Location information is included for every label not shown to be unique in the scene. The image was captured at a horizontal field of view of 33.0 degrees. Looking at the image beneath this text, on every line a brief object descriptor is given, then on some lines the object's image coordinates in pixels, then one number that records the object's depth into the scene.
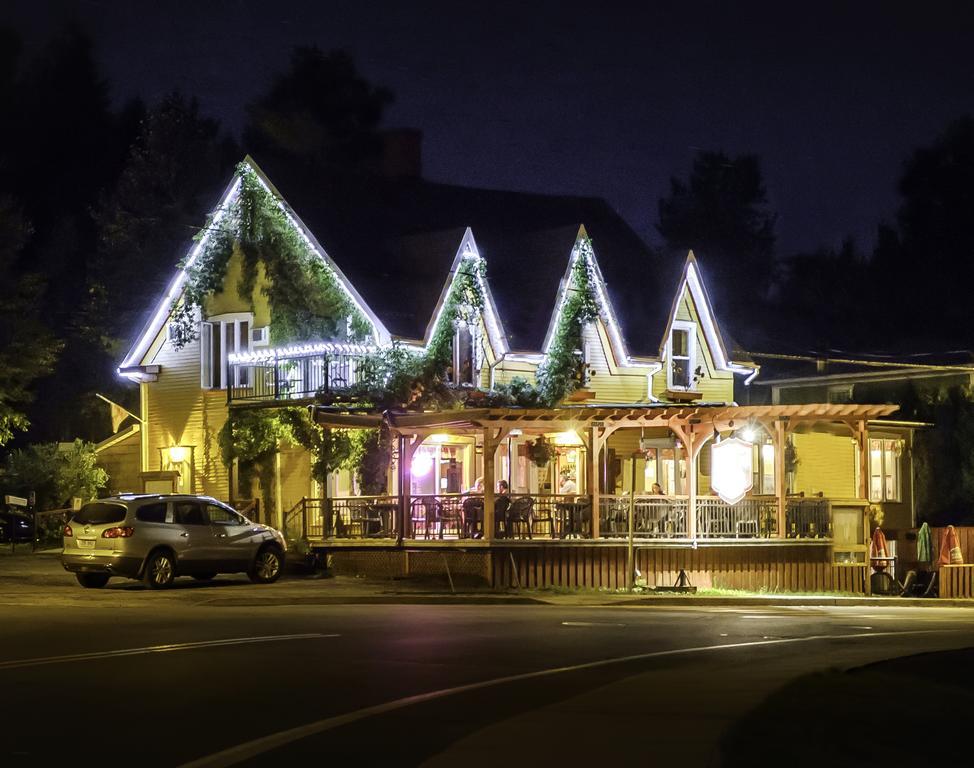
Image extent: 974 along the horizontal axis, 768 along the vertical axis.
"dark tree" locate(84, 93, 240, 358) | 62.66
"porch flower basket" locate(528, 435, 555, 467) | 38.81
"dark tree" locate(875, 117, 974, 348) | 82.12
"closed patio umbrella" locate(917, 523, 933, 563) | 39.19
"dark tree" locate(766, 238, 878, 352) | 84.62
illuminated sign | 33.97
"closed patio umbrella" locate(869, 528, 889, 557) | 38.41
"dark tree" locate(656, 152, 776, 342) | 95.31
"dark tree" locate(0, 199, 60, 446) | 52.72
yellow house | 33.81
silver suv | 29.41
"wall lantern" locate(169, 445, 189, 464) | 43.44
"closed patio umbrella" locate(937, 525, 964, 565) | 37.66
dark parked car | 46.78
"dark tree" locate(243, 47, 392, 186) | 72.62
